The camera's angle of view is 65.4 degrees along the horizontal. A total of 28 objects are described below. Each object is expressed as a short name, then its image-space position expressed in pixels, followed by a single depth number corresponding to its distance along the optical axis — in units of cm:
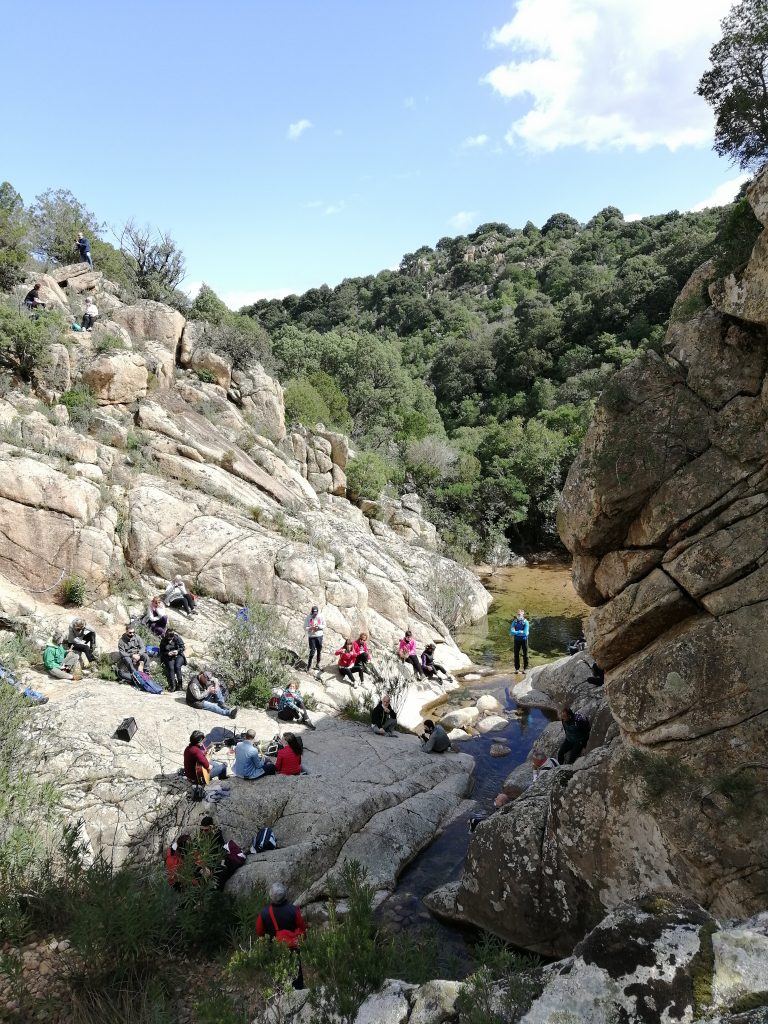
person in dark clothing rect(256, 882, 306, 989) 634
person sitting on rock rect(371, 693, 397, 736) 1452
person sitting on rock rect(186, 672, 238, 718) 1303
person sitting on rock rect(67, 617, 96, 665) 1328
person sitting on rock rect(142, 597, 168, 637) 1481
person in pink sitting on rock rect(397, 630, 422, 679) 1814
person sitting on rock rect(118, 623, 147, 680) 1330
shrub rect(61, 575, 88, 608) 1496
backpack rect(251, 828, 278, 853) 913
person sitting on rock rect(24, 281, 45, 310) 2061
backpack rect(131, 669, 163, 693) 1323
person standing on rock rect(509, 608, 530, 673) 1902
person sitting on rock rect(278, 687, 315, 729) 1386
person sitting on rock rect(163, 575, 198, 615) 1606
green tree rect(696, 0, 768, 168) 907
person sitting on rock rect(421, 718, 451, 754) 1379
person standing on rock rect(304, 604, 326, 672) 1602
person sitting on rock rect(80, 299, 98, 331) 2171
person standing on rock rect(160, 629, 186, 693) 1394
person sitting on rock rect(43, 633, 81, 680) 1262
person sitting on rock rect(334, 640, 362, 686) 1642
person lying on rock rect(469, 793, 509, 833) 987
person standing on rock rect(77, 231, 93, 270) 2530
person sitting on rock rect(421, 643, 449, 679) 1828
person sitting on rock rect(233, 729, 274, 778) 1070
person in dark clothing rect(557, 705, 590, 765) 1065
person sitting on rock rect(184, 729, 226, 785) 997
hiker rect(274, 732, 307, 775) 1106
